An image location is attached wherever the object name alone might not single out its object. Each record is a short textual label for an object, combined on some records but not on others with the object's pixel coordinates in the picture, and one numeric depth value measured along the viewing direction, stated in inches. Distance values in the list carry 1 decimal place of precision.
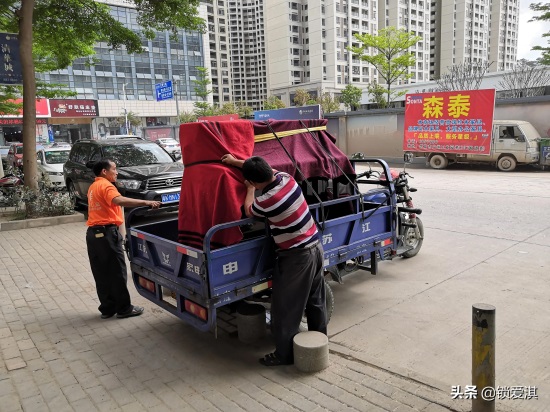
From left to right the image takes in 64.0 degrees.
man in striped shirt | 135.6
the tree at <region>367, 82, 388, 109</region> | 1759.5
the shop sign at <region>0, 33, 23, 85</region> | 399.5
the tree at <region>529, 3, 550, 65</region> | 811.3
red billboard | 653.3
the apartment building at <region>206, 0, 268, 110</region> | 4126.5
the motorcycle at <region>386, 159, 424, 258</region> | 233.3
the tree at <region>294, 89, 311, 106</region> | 2632.9
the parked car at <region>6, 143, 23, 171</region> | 870.4
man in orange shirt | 178.1
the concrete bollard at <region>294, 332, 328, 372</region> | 135.9
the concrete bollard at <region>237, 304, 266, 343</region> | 156.4
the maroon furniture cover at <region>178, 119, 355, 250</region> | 144.0
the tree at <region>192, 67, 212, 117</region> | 2094.5
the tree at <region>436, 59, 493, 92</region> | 1676.8
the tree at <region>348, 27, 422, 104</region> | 1451.8
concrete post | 106.9
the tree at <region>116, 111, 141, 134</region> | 2636.8
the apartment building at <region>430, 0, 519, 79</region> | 3905.0
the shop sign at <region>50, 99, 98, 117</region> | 2338.8
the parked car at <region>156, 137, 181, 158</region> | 1168.2
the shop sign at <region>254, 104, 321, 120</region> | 951.6
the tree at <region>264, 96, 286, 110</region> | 2641.2
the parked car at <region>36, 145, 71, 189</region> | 531.5
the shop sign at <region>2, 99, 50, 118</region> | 2119.8
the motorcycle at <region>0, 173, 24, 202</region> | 440.1
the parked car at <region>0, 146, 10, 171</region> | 954.1
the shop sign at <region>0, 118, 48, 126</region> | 2037.4
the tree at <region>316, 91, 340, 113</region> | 2208.4
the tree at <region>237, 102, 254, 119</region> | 2577.3
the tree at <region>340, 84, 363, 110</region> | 2146.7
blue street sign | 1198.9
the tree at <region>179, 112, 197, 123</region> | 2418.8
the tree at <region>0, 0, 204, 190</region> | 449.7
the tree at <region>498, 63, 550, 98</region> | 1414.9
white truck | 621.3
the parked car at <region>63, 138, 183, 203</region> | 355.3
